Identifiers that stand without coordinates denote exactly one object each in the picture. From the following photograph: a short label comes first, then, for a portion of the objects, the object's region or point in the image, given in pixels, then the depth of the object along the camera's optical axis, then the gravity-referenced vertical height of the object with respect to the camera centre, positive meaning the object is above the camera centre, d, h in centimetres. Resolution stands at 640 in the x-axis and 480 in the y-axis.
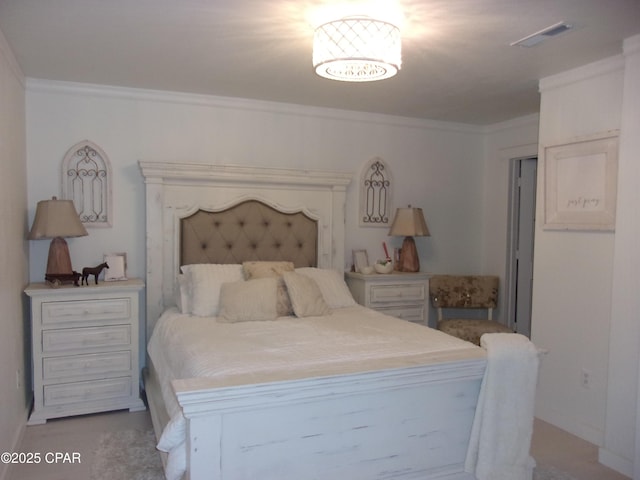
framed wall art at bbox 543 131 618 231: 277 +27
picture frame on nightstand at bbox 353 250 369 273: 411 -30
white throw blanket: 207 -80
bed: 179 -60
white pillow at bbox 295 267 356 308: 345 -45
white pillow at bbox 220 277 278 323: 294 -48
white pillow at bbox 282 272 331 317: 310 -47
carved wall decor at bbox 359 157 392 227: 421 +26
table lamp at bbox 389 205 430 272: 409 -5
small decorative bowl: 400 -35
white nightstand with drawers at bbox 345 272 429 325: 388 -55
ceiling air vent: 229 +94
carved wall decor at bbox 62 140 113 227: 336 +25
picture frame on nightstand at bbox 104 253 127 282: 336 -34
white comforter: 191 -59
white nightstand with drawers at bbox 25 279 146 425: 297 -81
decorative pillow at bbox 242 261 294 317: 314 -34
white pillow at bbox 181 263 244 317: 311 -40
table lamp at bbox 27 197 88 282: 303 -7
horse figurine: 317 -34
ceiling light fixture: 201 +75
